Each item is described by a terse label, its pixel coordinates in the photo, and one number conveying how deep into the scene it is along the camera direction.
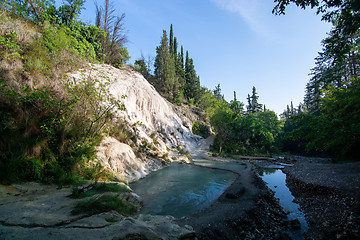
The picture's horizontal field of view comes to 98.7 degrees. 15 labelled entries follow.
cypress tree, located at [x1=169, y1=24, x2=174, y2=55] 47.62
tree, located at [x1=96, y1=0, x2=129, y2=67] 17.31
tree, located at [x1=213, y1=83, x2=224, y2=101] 74.31
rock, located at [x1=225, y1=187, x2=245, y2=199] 6.81
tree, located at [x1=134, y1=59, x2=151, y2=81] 37.98
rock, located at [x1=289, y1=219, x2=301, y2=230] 4.96
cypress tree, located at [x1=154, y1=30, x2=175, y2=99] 35.84
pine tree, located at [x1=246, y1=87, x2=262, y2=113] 57.69
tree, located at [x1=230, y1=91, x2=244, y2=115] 34.94
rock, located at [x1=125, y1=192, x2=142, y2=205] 5.41
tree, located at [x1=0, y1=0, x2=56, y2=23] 9.47
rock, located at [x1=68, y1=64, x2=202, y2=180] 8.97
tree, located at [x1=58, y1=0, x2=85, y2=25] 11.81
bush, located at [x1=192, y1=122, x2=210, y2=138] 33.44
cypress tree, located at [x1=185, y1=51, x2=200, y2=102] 45.69
